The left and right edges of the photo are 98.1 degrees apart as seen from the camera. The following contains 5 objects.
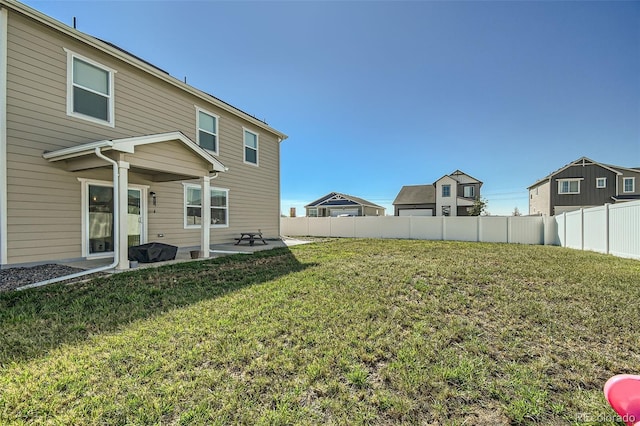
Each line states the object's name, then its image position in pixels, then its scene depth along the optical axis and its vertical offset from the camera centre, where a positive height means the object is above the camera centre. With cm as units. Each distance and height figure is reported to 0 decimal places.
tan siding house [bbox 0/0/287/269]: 574 +144
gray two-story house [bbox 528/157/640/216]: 2280 +249
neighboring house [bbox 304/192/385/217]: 3206 +96
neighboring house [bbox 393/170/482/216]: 2839 +174
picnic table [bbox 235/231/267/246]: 1051 -96
